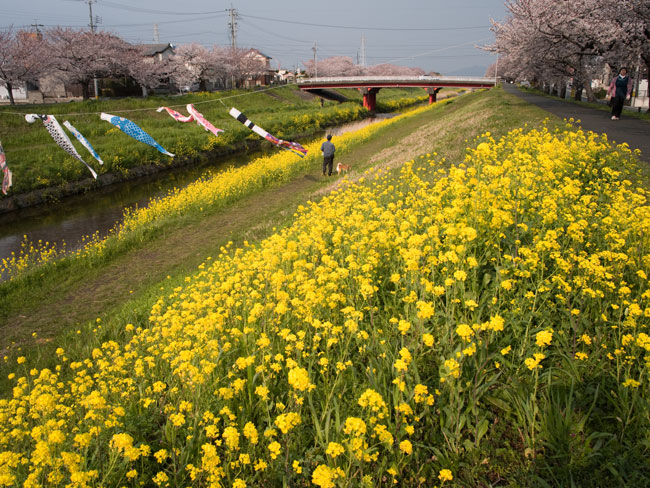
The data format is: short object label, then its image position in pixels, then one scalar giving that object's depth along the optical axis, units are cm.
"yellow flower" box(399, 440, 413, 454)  241
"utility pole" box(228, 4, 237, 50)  6639
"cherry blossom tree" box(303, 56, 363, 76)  11681
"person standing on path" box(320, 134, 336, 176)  1764
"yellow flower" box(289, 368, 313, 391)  265
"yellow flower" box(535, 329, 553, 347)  278
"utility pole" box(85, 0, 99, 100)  4879
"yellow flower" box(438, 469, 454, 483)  249
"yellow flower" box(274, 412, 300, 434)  252
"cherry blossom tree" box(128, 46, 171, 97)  4881
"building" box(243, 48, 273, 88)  7644
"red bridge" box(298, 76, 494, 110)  5919
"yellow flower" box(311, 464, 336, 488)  219
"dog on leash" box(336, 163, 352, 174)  1817
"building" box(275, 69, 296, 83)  11819
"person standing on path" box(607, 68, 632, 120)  1483
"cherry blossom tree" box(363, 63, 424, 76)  13038
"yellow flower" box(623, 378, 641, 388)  279
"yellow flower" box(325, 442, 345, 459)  233
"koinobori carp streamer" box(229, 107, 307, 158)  1595
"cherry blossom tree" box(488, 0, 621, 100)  2033
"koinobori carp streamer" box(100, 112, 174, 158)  1388
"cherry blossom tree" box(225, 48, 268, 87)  7094
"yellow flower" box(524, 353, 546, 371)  268
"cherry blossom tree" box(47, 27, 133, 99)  4231
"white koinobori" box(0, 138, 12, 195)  1339
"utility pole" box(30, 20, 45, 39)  5047
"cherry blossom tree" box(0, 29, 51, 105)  3659
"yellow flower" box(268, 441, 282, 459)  249
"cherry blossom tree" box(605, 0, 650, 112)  1834
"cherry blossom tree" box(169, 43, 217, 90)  6300
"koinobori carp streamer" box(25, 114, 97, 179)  1320
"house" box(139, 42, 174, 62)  6857
